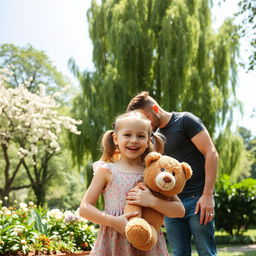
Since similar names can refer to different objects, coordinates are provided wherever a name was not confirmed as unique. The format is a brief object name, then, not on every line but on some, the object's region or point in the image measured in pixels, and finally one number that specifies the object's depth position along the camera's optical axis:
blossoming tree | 15.20
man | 2.73
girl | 1.87
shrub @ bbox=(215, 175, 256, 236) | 10.38
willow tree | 11.36
